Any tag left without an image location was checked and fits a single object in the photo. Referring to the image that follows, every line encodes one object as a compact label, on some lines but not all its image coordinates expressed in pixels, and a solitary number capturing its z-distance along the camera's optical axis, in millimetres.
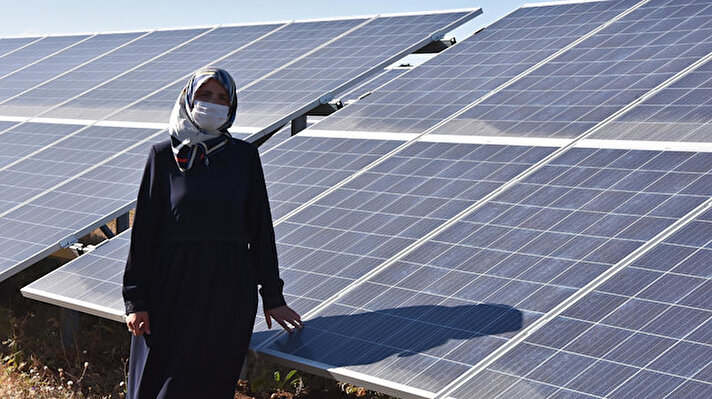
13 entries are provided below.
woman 6785
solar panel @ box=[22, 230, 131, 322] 9000
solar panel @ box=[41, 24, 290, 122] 15109
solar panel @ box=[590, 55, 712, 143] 8703
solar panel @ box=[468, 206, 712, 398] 6227
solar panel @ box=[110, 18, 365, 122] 14297
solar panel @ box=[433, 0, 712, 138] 9773
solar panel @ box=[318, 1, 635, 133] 11039
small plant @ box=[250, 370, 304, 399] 9906
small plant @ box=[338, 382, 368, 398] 9930
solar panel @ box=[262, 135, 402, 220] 9945
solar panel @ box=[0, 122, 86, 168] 14018
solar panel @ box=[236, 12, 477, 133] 13055
